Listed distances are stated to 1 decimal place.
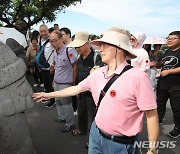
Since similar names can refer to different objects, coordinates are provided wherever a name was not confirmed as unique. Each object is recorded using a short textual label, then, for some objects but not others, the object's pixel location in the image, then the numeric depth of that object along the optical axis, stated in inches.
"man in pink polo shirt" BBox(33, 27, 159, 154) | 39.2
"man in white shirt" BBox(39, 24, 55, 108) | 111.0
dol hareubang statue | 50.3
